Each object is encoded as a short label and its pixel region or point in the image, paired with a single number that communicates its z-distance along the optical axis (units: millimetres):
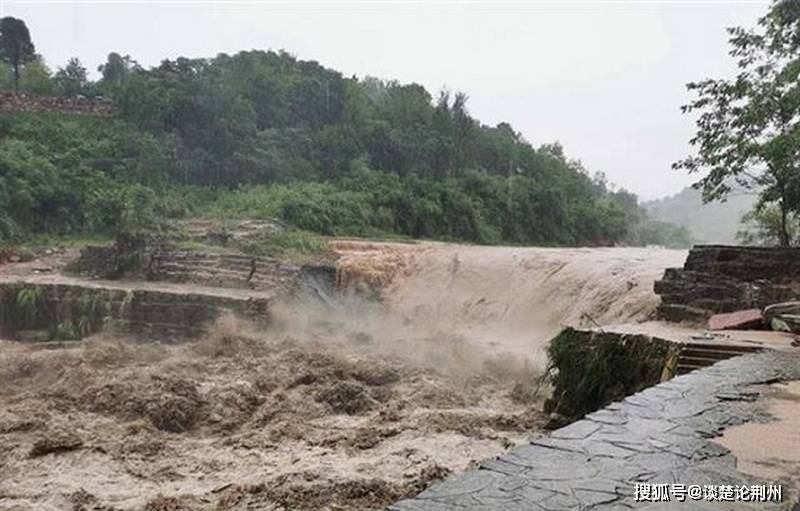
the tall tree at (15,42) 29234
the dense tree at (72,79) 28875
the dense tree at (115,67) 32500
